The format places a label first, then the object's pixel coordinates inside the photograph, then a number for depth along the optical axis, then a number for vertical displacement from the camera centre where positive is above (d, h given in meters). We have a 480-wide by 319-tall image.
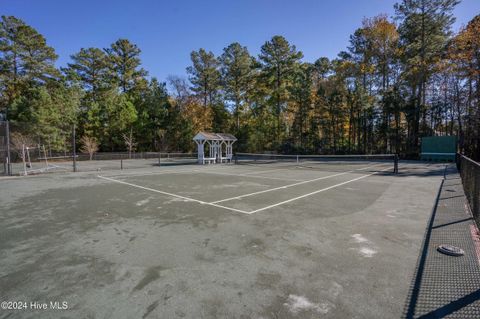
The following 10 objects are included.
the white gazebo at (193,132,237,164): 22.29 +0.47
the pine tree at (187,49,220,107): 37.03 +11.66
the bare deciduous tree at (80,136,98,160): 28.64 +0.74
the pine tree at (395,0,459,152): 24.09 +10.76
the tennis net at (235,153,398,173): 16.48 -1.12
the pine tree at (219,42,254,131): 35.78 +11.37
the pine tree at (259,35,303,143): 32.53 +11.49
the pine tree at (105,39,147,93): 36.34 +13.08
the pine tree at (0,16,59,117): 28.17 +11.07
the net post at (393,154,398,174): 13.61 -0.89
